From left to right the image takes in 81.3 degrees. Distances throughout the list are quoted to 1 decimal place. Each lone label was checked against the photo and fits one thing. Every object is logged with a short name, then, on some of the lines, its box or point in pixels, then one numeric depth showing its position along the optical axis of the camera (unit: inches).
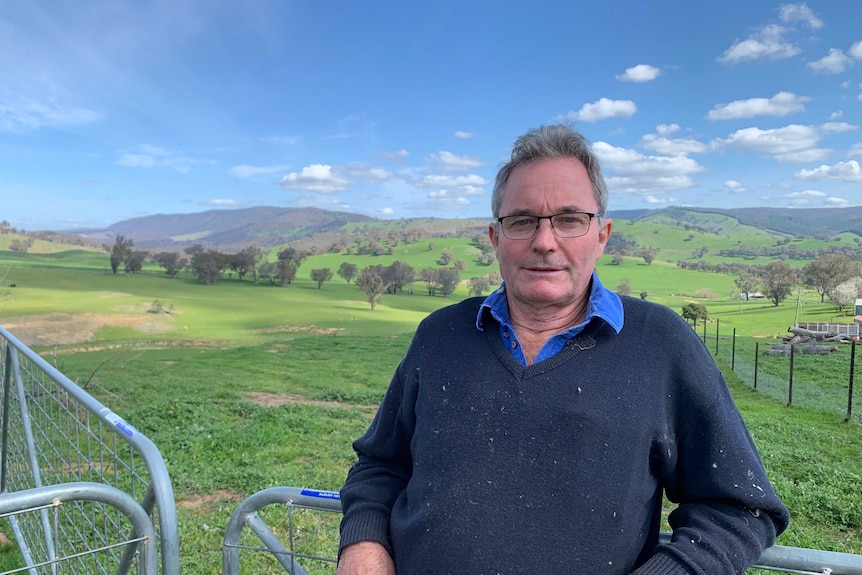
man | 47.9
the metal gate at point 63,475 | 56.2
